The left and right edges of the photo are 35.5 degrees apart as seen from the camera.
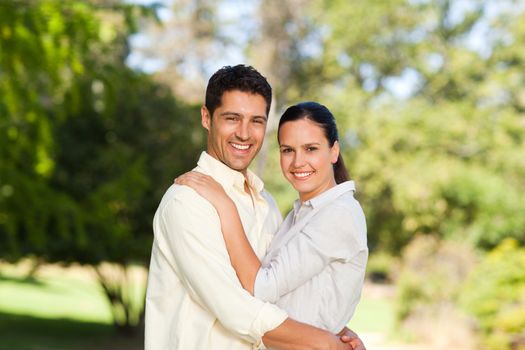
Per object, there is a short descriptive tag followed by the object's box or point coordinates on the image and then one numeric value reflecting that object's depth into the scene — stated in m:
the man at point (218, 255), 2.59
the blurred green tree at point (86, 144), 7.06
